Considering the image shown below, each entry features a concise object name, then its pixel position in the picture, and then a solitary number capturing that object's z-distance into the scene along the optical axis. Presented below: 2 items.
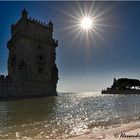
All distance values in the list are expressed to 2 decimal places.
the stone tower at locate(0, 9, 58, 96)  58.97
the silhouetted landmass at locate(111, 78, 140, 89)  128.30
